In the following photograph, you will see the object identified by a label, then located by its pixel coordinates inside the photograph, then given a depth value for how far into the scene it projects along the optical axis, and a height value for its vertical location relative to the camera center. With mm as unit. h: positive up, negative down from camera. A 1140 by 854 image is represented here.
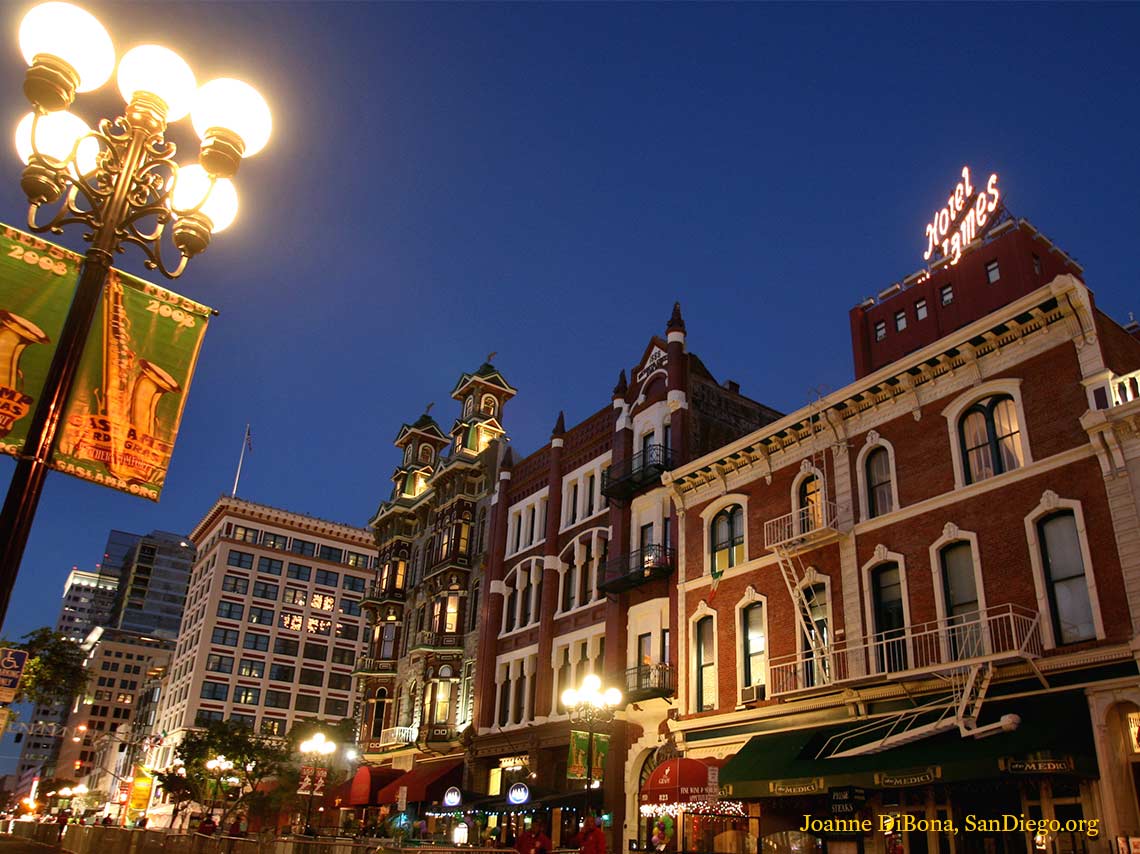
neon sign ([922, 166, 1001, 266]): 60312 +39925
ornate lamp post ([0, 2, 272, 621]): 8188 +6275
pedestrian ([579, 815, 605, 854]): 18719 -23
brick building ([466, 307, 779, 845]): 32219 +9447
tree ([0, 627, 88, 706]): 24214 +3581
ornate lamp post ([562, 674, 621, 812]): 25719 +3704
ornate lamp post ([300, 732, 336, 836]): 35072 +3049
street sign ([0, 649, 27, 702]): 16234 +2283
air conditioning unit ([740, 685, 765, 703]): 26612 +4084
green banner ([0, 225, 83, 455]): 8203 +4285
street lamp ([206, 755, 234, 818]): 49844 +2720
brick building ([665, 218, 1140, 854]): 18531 +5957
